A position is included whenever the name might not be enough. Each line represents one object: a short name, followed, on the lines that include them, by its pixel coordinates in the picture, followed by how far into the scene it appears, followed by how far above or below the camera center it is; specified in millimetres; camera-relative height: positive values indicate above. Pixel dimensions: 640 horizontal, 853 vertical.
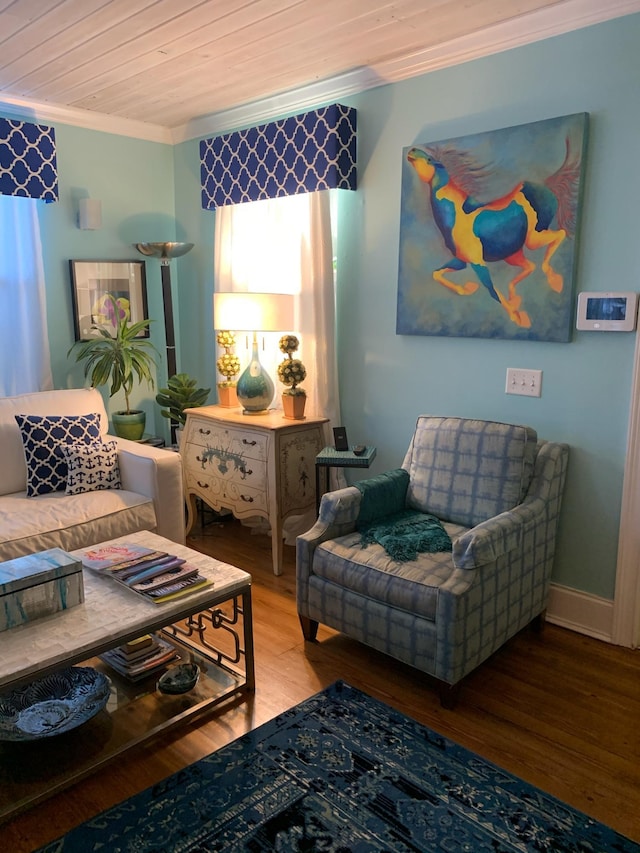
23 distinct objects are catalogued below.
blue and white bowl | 1983 -1240
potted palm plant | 3850 -325
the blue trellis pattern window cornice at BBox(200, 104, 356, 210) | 3260 +755
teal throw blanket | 2521 -886
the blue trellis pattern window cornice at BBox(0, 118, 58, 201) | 3471 +750
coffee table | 1884 -1325
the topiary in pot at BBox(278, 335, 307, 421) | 3453 -386
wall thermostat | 2500 -31
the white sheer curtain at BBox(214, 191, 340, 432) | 3490 +206
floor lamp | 3967 +214
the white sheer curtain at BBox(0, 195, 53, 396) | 3656 +2
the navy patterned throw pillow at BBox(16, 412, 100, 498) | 3174 -680
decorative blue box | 2000 -859
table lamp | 3430 -90
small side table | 3051 -706
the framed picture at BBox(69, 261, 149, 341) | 3988 +69
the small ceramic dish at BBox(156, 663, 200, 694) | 2279 -1277
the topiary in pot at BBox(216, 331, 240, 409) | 3820 -378
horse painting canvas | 2631 +297
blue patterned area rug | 1744 -1378
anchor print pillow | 3182 -778
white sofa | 2857 -902
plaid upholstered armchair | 2264 -911
